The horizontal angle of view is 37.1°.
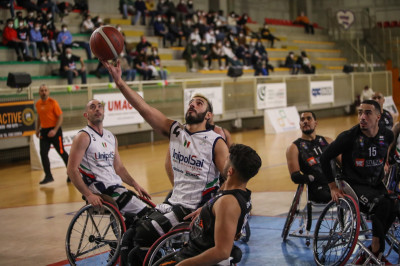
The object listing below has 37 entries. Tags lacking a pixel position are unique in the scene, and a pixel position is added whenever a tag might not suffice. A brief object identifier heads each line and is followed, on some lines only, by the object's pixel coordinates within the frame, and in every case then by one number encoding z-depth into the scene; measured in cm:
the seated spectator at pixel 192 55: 2342
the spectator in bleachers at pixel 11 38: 1747
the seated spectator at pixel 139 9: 2342
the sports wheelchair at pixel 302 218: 626
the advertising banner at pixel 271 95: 2167
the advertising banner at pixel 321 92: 2441
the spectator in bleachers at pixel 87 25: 2077
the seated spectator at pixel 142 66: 1997
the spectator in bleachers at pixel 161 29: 2355
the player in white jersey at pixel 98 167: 559
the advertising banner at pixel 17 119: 1335
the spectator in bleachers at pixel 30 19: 1822
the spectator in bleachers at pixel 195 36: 2423
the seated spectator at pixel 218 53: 2475
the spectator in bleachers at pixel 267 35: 2989
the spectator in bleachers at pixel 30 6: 1928
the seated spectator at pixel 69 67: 1761
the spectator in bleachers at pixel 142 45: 2080
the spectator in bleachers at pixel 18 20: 1766
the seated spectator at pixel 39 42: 1803
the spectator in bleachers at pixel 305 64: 2784
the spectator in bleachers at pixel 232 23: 2792
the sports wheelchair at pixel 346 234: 488
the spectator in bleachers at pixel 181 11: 2514
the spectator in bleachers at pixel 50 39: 1836
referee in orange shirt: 1119
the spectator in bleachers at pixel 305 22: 3428
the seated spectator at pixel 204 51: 2427
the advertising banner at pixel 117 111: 1606
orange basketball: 476
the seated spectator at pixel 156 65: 2041
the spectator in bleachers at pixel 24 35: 1758
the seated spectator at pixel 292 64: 2761
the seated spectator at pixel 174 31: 2402
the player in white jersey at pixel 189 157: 460
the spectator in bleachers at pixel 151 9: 2402
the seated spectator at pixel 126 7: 2342
